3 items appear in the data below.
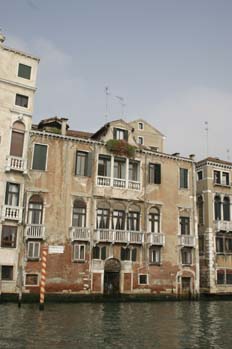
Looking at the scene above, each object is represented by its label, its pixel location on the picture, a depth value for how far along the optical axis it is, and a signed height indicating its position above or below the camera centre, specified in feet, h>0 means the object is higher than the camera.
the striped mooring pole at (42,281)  60.35 -1.52
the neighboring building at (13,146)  73.77 +22.99
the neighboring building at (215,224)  98.67 +12.52
